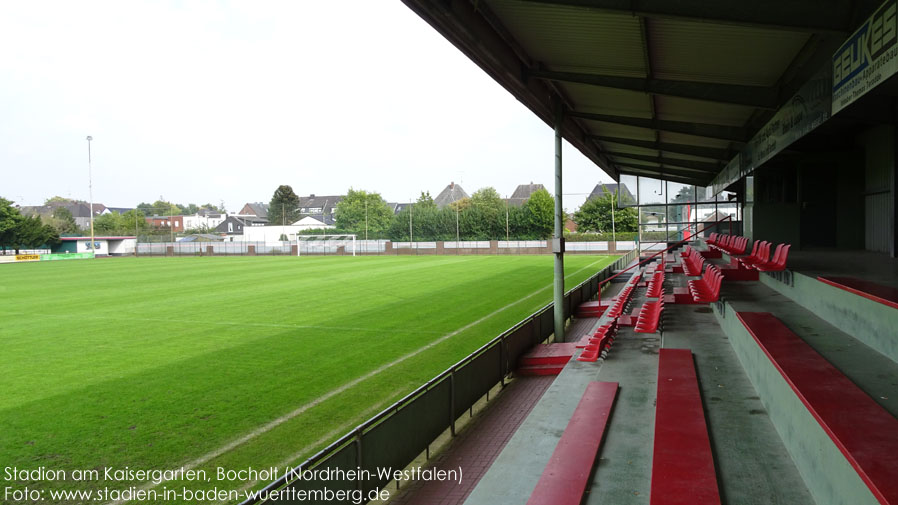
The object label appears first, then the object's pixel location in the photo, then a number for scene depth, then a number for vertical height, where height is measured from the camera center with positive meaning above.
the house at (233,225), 117.69 +2.40
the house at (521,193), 115.88 +8.27
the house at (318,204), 131.96 +7.48
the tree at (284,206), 111.25 +5.88
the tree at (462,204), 93.81 +4.95
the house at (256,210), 153.88 +7.19
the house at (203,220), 132.90 +4.22
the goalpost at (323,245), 64.06 -1.06
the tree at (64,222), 90.18 +2.78
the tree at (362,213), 94.19 +3.70
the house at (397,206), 126.19 +6.29
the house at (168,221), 125.41 +3.74
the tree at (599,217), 66.68 +1.81
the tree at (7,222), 60.97 +1.89
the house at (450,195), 116.69 +8.17
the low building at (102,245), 68.44 -0.85
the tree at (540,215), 71.44 +2.27
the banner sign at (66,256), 59.59 -1.88
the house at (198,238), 80.19 -0.11
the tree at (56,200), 151.79 +10.58
